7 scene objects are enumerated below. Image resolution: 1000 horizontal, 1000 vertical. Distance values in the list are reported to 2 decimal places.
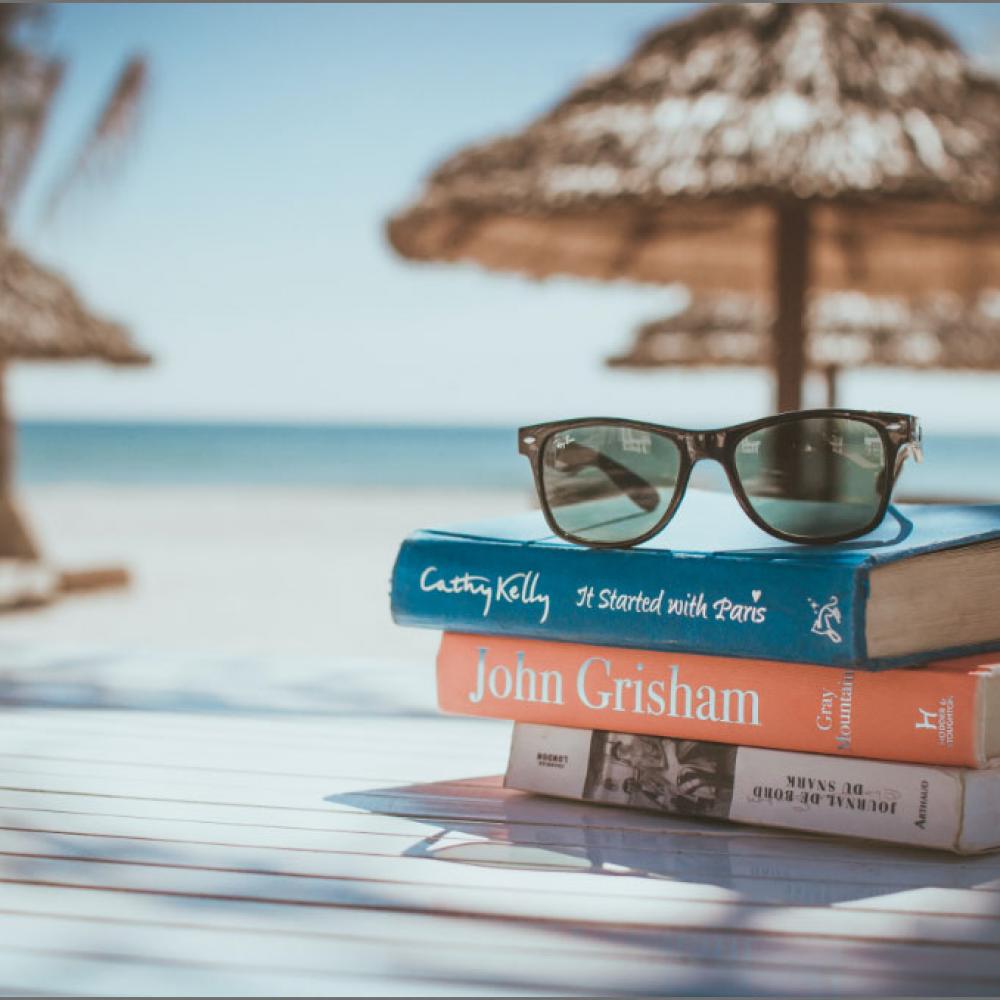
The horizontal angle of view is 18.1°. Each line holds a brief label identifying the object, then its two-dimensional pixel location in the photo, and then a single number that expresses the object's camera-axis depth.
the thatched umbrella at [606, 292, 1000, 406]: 8.51
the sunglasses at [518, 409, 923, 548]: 1.08
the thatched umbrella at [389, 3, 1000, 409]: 3.04
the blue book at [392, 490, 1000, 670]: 1.03
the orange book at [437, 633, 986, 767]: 1.03
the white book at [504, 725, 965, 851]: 1.04
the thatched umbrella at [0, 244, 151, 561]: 6.03
